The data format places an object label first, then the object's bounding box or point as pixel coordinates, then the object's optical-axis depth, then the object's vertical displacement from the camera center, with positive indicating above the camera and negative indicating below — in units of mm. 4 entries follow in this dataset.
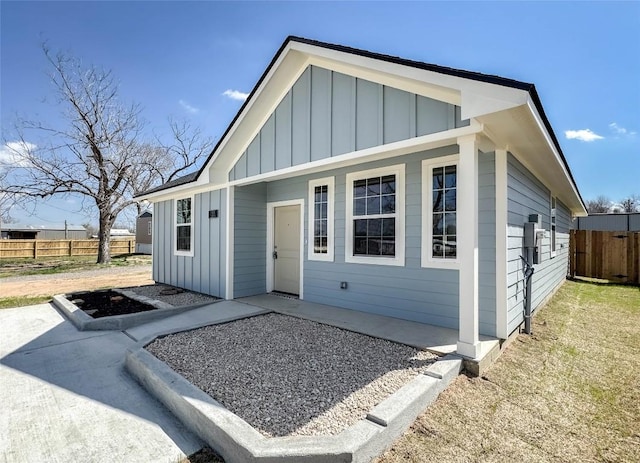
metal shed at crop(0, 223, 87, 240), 36000 +212
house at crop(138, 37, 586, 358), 3487 +784
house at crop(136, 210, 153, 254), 27359 +58
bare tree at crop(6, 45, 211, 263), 15773 +4619
